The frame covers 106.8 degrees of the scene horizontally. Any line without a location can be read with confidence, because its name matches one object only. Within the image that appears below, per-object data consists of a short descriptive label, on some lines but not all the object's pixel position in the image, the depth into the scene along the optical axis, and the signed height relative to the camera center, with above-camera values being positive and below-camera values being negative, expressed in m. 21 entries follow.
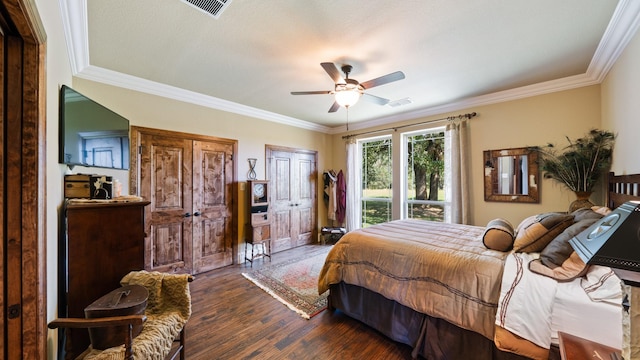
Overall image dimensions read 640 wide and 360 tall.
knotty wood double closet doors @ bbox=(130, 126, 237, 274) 3.17 -0.20
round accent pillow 1.88 -0.48
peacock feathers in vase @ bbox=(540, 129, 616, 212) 2.56 +0.15
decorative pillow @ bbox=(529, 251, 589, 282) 1.36 -0.54
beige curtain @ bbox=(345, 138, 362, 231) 5.25 -0.14
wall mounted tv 1.72 +0.44
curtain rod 3.72 +1.02
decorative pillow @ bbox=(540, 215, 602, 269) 1.44 -0.44
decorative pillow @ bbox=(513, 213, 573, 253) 1.74 -0.40
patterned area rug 2.66 -1.38
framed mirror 3.22 +0.05
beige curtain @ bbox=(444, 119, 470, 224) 3.68 +0.15
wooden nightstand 0.91 -0.69
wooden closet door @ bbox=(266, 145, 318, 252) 4.66 -0.30
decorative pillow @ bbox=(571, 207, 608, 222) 1.61 -0.26
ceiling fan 2.26 +0.97
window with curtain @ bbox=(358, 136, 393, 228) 4.97 +0.02
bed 1.31 -0.75
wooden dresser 1.55 -0.49
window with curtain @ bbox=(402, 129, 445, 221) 4.25 +0.08
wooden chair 1.23 -0.84
